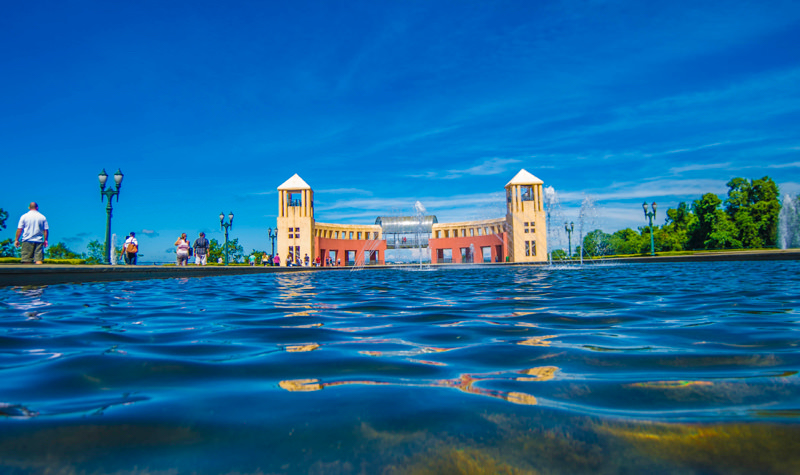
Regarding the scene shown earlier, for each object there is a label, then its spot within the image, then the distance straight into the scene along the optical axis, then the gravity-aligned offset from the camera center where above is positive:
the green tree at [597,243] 74.75 +1.35
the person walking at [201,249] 19.25 +0.71
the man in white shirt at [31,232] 10.67 +0.95
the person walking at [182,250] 17.60 +0.64
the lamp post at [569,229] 40.19 +2.07
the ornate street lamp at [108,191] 15.36 +2.67
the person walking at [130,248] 16.47 +0.73
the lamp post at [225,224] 28.67 +2.69
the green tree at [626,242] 61.06 +1.23
